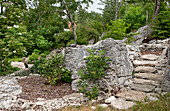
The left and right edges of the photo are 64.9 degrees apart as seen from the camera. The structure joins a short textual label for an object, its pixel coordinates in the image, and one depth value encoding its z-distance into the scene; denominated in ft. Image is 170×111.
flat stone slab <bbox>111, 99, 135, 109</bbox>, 9.67
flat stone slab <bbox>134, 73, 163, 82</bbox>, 14.52
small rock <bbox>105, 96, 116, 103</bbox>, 10.99
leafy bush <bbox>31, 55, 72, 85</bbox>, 15.39
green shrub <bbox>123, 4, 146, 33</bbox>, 43.06
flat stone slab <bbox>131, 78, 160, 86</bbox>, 13.69
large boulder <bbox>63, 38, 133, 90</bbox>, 13.61
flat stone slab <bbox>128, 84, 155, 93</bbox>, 12.81
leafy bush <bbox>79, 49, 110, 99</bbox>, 12.60
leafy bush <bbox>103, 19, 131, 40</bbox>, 25.34
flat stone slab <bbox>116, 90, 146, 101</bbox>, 11.24
